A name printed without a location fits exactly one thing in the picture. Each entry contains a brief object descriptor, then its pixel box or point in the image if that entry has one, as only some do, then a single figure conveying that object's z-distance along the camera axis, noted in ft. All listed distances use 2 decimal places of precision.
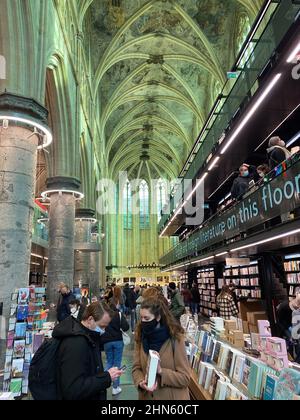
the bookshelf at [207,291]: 46.01
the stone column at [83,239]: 47.39
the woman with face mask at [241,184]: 23.86
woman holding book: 6.63
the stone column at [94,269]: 55.82
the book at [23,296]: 15.75
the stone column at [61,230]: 30.53
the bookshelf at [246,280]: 33.22
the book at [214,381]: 8.96
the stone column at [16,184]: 17.48
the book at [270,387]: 6.87
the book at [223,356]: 9.93
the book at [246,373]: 8.30
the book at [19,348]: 14.56
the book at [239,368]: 8.73
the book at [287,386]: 5.97
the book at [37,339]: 17.04
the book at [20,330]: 14.81
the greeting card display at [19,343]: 14.28
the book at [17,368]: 14.37
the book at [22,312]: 15.20
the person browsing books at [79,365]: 5.60
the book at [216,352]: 10.67
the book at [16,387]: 13.94
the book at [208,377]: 9.58
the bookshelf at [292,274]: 26.55
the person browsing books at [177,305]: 19.29
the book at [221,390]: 8.35
